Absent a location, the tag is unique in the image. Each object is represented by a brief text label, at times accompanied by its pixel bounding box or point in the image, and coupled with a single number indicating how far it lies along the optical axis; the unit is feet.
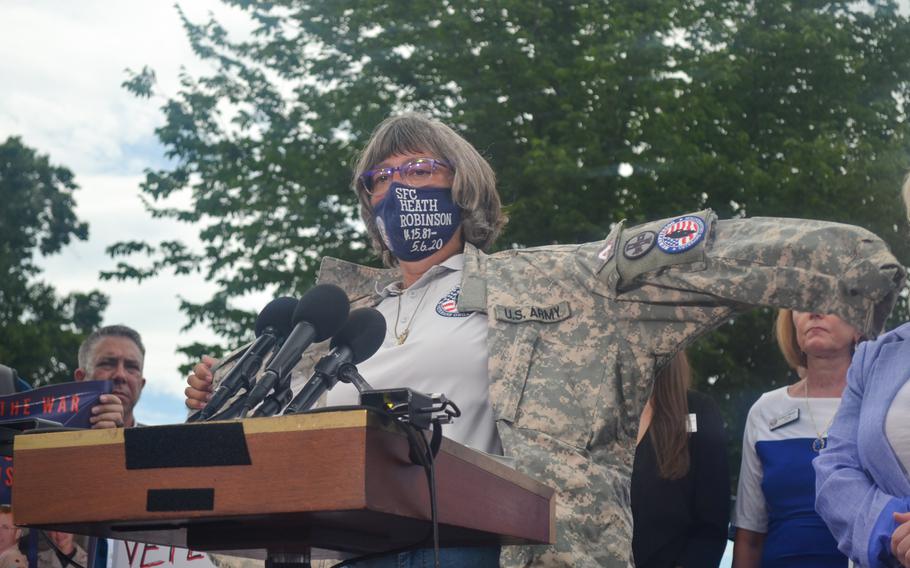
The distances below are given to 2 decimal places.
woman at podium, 10.90
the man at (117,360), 25.77
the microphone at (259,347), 8.57
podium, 7.03
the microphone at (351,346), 8.72
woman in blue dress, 17.21
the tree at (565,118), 58.95
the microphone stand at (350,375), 8.71
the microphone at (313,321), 8.63
